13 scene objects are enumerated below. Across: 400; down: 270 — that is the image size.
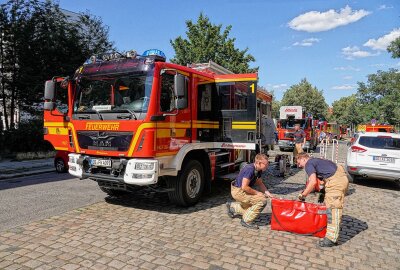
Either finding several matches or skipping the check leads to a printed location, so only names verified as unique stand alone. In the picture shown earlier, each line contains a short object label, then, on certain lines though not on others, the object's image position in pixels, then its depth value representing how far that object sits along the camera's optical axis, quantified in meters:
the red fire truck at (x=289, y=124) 21.89
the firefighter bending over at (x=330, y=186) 4.67
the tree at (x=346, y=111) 68.69
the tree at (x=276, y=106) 70.89
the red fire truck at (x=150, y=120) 5.55
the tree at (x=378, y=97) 47.81
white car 8.88
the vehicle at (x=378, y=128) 32.17
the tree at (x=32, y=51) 15.45
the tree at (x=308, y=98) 60.44
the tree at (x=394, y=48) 31.24
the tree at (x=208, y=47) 31.06
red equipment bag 4.95
